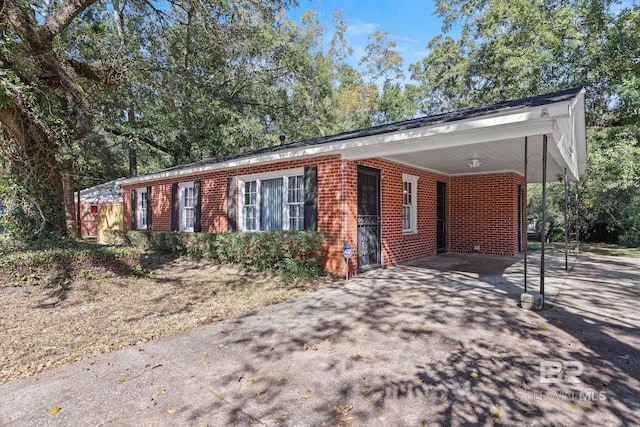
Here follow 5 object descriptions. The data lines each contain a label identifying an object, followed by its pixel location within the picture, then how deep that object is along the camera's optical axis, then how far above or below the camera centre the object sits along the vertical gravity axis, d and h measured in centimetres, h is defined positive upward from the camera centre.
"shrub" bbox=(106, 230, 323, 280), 691 -78
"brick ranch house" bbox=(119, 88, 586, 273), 528 +83
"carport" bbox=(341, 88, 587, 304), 439 +134
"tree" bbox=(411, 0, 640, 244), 1147 +613
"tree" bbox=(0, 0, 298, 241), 620 +311
